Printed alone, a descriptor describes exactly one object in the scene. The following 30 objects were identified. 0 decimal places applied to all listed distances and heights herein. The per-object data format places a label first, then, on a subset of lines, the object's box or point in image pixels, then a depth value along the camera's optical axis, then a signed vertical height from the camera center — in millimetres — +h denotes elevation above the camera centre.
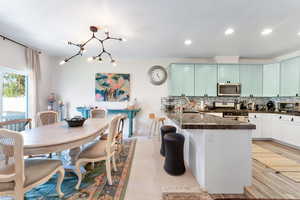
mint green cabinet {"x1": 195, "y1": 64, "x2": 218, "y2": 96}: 4227 +659
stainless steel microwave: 4168 +327
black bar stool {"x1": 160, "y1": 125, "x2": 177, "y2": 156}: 2737 -598
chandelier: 2225 +1142
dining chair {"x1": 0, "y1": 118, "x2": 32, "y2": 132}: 2056 -394
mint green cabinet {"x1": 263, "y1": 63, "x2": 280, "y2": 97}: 4035 +605
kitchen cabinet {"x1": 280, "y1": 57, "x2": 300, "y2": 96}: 3592 +626
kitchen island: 1729 -710
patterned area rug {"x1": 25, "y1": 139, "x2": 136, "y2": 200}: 1689 -1168
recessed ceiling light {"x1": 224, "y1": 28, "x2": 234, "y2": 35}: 2634 +1330
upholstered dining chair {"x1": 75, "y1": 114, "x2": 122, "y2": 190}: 1827 -731
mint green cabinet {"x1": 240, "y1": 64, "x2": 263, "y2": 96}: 4215 +634
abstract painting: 4508 +431
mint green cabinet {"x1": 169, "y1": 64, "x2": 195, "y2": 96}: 4215 +639
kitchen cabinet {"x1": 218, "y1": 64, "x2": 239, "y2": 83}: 4215 +810
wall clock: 4574 +833
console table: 4148 -383
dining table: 1439 -450
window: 3141 +93
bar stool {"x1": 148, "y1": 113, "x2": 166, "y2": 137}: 4328 -816
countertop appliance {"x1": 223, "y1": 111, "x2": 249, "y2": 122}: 3912 -422
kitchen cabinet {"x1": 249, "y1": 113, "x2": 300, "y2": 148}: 3333 -705
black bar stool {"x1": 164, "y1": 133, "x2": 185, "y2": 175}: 2082 -815
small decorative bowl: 2216 -361
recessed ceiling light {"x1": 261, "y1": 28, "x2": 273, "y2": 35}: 2666 +1341
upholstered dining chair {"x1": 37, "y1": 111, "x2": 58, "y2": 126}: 2562 -352
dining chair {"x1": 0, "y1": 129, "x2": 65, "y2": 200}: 1180 -678
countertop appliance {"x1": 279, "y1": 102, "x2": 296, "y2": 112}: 3730 -165
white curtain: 3609 +440
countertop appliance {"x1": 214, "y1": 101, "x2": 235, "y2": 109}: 4199 -152
